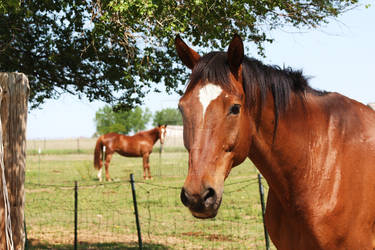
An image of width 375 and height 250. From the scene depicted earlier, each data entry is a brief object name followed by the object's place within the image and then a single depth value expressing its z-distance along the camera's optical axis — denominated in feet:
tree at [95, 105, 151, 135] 291.17
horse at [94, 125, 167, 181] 65.46
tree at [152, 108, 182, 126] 312.81
